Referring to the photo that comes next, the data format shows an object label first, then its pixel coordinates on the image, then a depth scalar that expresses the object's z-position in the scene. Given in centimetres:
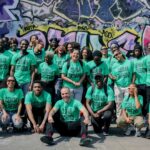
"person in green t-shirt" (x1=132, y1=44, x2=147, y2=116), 991
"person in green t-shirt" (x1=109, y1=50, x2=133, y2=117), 981
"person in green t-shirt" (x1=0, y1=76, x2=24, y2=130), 905
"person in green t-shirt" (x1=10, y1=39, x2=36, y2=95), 1002
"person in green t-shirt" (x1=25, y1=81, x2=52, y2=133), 901
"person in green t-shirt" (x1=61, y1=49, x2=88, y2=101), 959
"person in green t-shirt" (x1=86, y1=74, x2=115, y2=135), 910
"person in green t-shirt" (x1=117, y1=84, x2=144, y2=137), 900
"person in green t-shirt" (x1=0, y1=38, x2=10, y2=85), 1022
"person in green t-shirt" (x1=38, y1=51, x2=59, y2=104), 993
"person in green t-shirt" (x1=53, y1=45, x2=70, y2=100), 1016
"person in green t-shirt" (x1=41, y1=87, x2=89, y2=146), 855
